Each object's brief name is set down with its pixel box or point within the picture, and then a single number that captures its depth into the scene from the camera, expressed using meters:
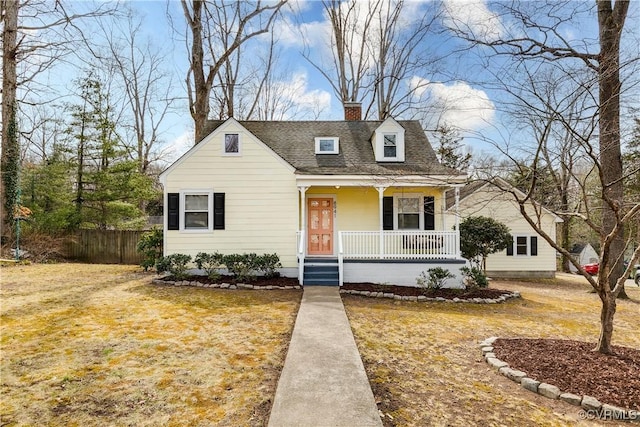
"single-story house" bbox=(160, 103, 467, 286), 10.72
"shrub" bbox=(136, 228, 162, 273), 12.09
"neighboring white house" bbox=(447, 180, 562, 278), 16.83
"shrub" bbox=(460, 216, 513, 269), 11.72
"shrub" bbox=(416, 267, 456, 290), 9.77
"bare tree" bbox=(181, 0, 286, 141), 15.59
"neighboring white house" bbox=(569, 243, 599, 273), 29.00
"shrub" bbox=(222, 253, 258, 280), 10.49
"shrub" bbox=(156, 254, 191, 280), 10.57
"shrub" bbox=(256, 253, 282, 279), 10.62
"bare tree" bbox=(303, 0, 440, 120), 20.28
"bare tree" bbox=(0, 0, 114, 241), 14.13
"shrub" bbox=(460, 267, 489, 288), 10.31
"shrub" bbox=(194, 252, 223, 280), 10.66
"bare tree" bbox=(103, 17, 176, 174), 23.78
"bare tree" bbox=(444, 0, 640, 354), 4.52
